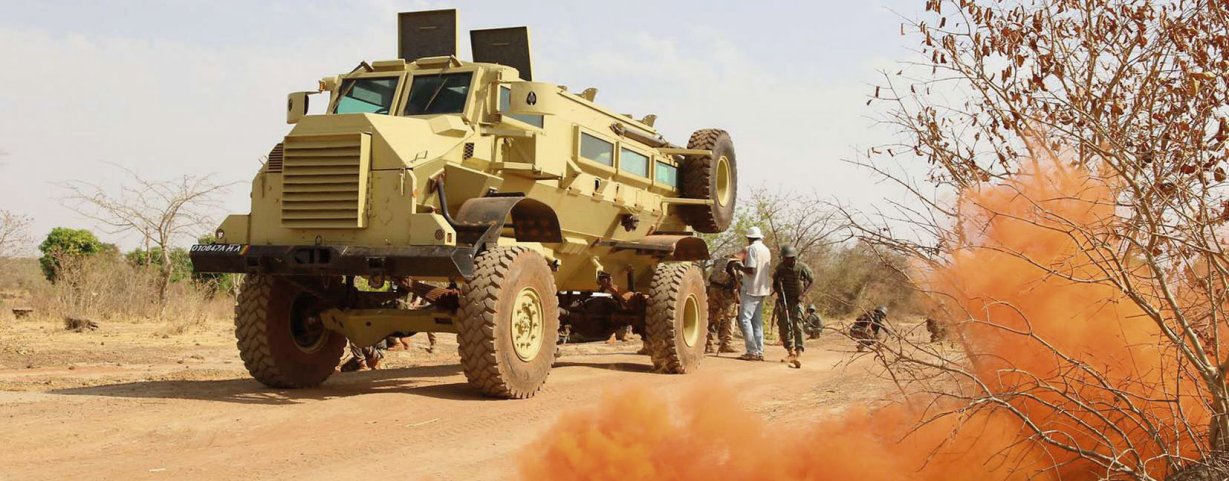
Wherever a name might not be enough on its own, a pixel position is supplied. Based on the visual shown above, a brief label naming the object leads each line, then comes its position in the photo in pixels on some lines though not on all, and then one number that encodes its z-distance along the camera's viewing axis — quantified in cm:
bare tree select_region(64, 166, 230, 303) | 2170
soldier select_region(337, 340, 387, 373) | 1245
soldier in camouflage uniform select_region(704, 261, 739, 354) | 1598
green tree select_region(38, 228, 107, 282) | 3256
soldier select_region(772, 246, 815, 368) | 1405
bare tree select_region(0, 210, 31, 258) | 2636
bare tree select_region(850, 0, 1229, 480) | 447
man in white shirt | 1416
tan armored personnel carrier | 886
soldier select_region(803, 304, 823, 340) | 1720
